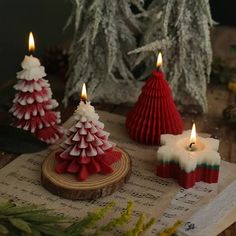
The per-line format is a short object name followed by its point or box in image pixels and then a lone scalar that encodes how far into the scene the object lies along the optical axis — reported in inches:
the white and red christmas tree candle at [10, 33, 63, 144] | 35.7
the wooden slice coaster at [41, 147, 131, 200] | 31.4
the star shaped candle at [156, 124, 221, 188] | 32.5
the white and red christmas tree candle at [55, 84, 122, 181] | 32.0
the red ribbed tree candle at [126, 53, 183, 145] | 36.3
